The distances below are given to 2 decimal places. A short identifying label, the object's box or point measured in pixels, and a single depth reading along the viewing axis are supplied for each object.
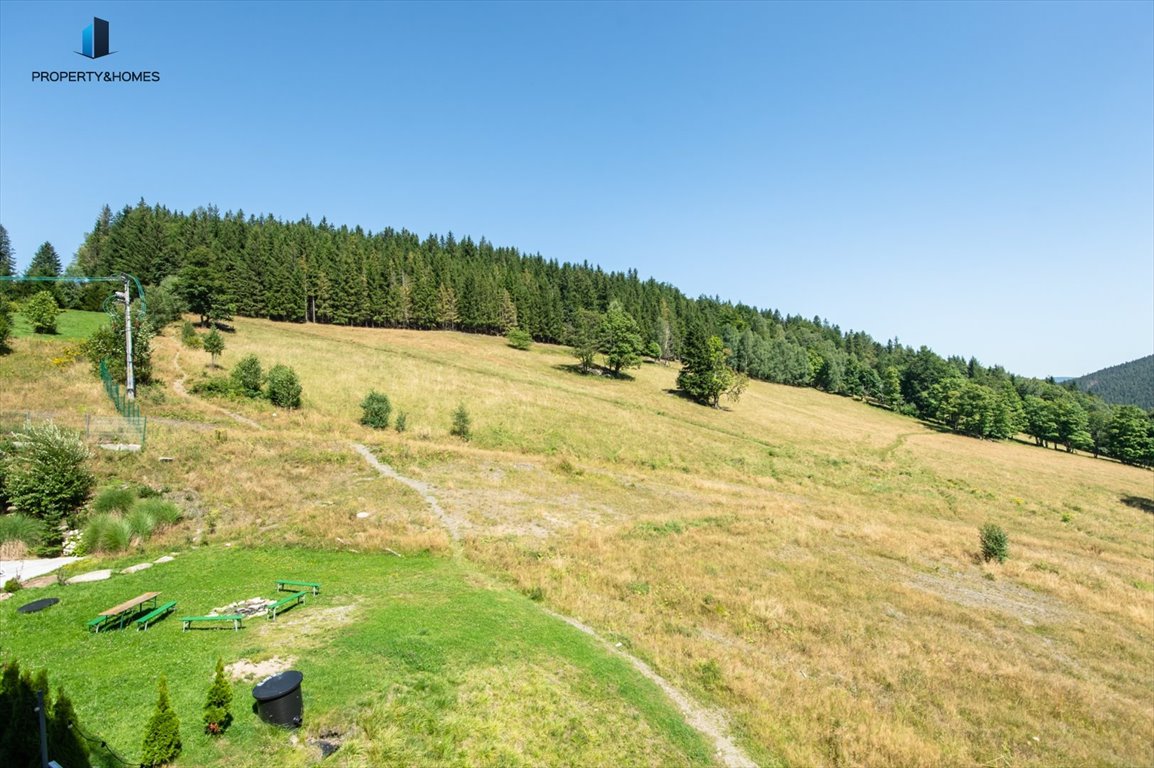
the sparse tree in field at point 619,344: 91.62
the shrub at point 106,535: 18.73
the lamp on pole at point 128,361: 35.07
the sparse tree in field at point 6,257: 98.54
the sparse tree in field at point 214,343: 51.19
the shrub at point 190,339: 58.75
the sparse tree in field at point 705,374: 82.44
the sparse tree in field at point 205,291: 73.12
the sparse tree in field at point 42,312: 49.50
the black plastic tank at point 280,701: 8.99
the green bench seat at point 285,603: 14.05
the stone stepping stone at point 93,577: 15.77
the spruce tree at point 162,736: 7.76
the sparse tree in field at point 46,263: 97.10
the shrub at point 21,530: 18.17
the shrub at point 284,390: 45.53
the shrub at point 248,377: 45.94
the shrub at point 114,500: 20.74
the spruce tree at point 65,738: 7.66
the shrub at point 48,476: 19.89
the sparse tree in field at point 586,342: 91.06
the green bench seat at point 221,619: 12.73
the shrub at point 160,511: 21.17
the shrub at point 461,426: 48.66
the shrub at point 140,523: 19.98
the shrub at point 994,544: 28.20
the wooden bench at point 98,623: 12.12
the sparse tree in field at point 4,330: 40.72
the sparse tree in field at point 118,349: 39.97
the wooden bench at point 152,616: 12.42
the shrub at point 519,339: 103.94
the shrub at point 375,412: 46.34
